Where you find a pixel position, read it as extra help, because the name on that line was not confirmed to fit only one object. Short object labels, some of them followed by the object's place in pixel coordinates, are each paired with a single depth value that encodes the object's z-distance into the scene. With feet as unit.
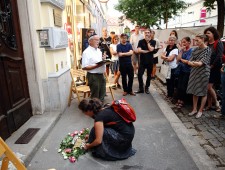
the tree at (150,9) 38.58
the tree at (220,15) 22.78
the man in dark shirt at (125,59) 16.18
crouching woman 7.90
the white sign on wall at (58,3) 11.84
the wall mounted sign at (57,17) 12.88
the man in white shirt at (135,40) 23.66
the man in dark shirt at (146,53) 16.63
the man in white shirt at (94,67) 12.41
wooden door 9.69
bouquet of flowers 8.79
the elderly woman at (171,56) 14.66
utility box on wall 11.77
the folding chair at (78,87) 14.17
